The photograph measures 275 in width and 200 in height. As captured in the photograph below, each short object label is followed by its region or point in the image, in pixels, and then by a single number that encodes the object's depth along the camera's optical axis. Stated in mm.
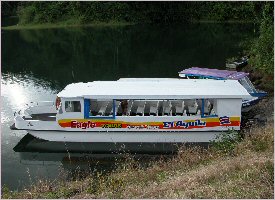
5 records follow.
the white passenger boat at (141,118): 19453
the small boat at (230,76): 22438
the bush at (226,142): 16933
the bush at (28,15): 75062
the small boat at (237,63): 33906
